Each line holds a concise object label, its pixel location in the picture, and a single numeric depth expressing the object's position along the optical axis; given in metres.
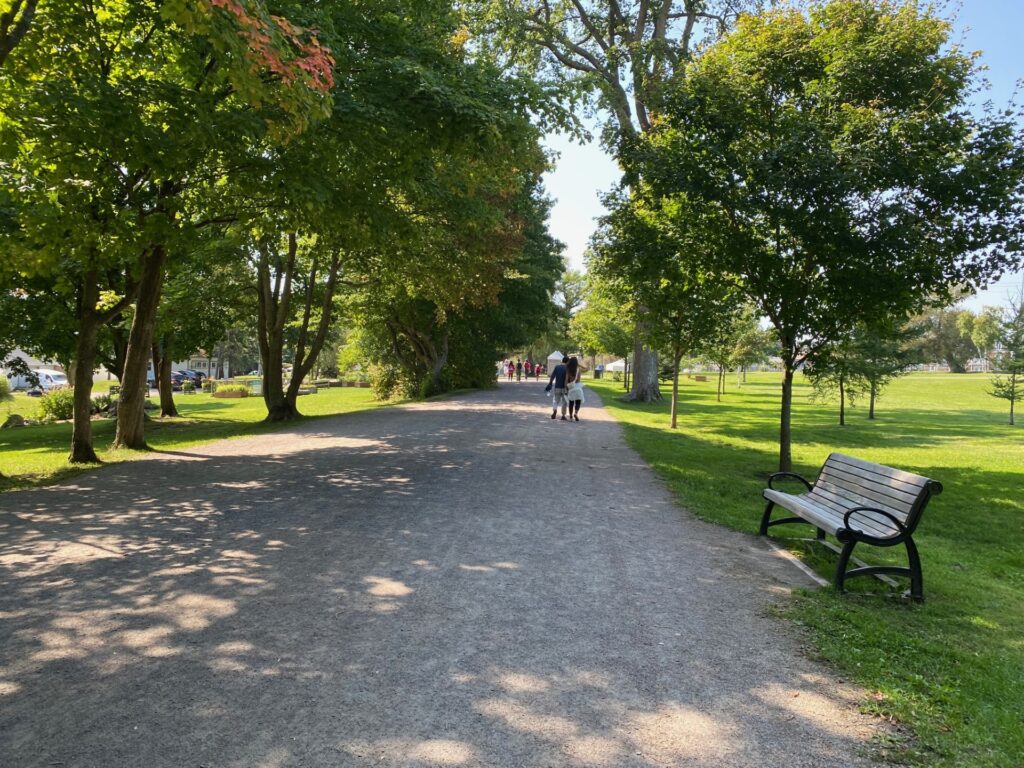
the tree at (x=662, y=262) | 10.70
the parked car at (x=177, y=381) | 50.11
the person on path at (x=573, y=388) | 17.83
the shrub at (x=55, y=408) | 24.84
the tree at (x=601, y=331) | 33.57
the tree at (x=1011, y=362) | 22.30
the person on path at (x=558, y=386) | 18.33
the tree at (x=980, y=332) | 74.88
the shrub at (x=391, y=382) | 31.17
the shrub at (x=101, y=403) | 26.48
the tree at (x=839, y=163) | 8.58
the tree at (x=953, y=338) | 87.50
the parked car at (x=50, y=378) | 46.66
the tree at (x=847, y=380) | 19.47
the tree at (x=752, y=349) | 35.66
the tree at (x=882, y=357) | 20.02
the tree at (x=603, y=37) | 21.36
